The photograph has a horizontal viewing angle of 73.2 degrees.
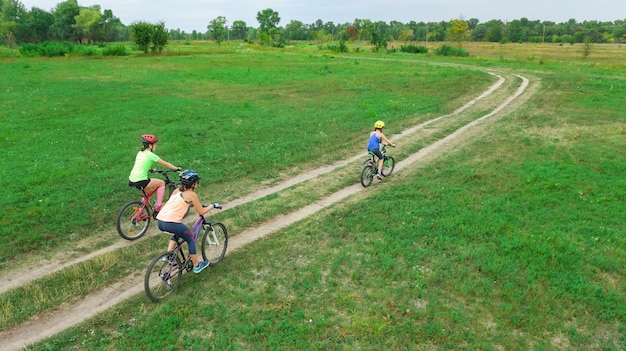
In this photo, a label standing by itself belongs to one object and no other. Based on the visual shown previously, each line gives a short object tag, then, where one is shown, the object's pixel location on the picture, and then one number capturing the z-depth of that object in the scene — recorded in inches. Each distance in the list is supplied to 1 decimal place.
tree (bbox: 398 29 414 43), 4895.4
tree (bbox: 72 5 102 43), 4138.8
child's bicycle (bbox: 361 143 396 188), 554.6
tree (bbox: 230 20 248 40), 6702.8
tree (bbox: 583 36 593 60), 2567.9
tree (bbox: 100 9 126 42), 4394.7
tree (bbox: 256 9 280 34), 5054.1
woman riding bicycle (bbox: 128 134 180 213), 417.7
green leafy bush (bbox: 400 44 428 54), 2974.9
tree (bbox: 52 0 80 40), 4173.2
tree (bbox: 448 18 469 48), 3376.0
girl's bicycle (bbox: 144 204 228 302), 318.7
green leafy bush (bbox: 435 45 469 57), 2714.1
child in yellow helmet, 554.2
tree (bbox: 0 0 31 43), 3687.5
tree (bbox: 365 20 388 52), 3196.4
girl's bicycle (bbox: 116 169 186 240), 412.2
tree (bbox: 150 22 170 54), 2667.3
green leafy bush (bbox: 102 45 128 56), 2566.4
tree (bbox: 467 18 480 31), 7416.3
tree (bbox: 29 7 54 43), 4008.4
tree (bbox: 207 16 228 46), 4879.4
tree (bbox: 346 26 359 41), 5546.3
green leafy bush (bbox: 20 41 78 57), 2475.8
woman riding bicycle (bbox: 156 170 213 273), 317.7
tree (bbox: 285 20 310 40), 7219.5
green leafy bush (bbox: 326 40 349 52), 3257.9
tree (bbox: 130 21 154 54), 2610.7
